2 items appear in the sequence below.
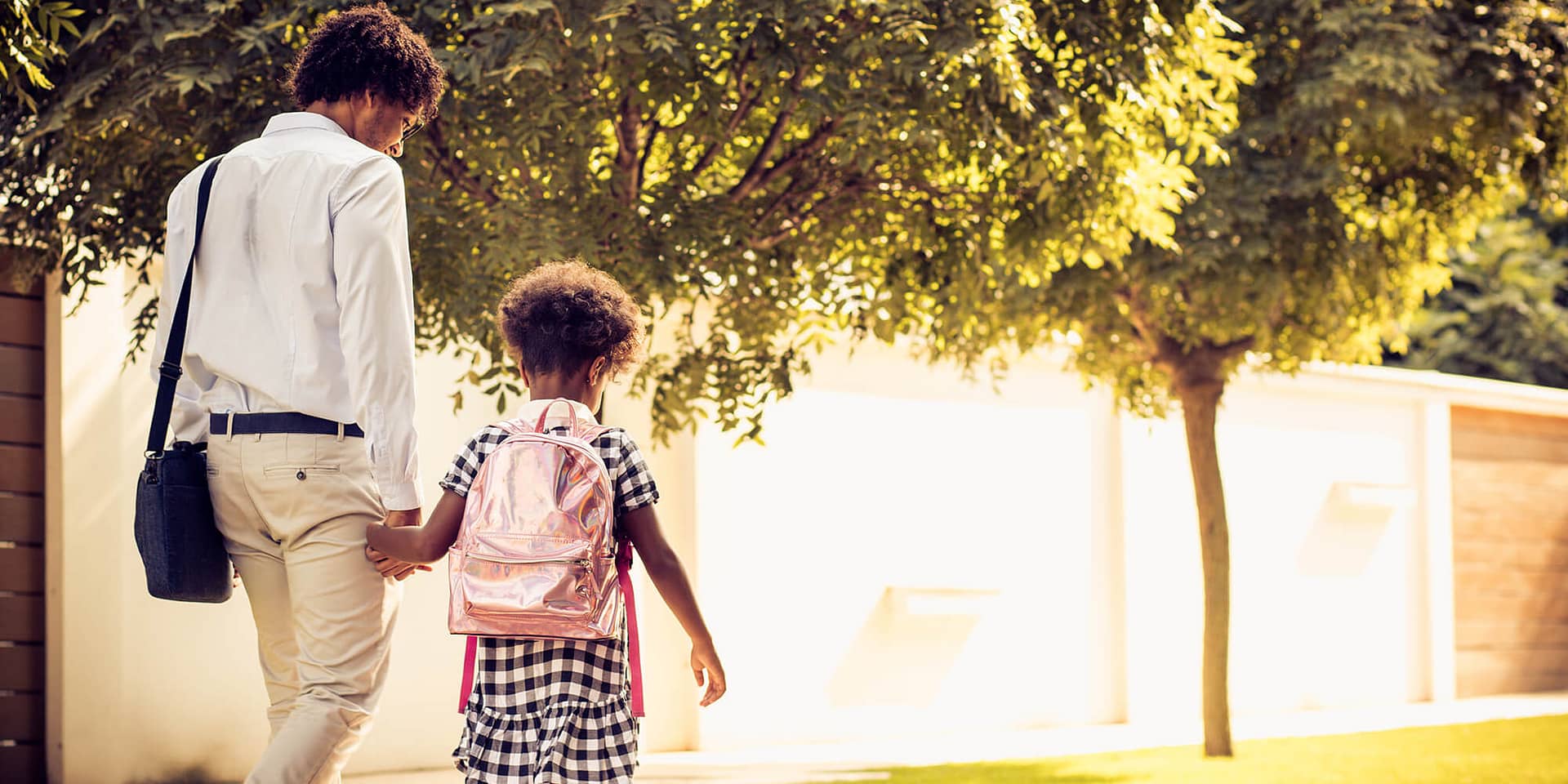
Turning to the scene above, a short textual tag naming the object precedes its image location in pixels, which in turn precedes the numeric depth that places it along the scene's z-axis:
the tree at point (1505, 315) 25.50
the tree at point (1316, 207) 8.50
